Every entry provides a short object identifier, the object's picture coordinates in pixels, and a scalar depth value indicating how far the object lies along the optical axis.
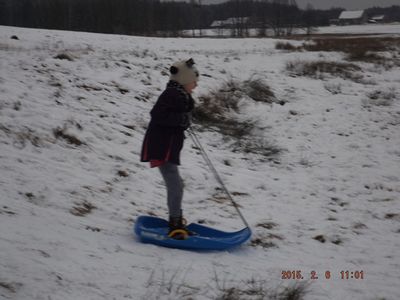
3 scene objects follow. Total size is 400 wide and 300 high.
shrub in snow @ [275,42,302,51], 28.33
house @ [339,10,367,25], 131.45
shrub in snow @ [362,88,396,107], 14.36
